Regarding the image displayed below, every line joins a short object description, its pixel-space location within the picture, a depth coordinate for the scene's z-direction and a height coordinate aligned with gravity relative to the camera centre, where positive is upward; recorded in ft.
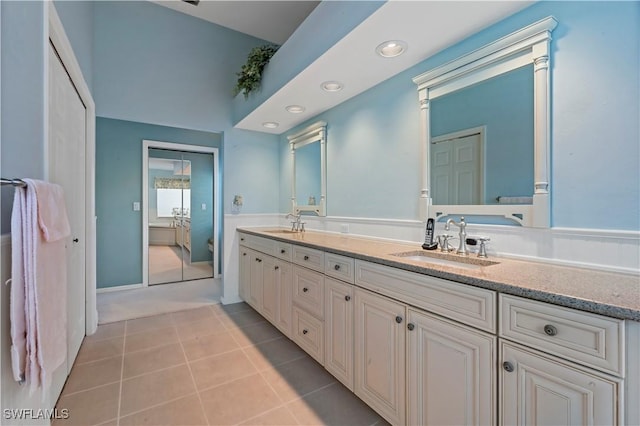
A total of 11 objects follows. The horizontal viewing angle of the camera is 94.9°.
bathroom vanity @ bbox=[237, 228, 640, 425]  2.70 -1.53
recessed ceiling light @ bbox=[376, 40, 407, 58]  5.54 +3.22
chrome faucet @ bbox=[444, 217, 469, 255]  5.37 -0.43
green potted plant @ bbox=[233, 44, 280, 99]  9.08 +4.57
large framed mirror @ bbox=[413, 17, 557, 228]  4.46 +1.47
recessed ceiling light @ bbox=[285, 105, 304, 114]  9.07 +3.30
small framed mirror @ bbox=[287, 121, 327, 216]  9.55 +1.52
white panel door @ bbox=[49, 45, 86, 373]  5.42 +0.95
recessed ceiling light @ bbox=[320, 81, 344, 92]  7.36 +3.26
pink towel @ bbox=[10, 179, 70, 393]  3.21 -0.87
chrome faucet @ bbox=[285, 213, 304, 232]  10.52 -0.40
